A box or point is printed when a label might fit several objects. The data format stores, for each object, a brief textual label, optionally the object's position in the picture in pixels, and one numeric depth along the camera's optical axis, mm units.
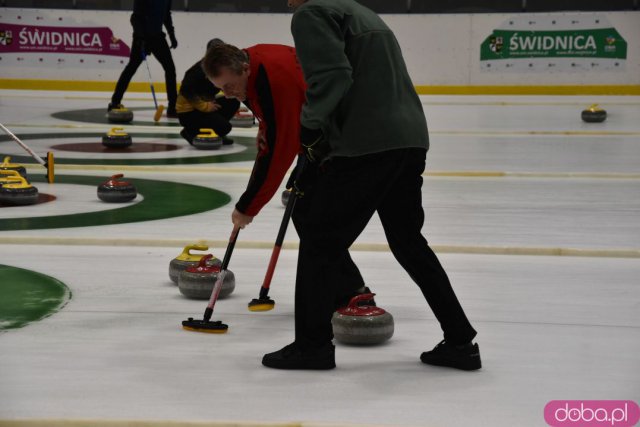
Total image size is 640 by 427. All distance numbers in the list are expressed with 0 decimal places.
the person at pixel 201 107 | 14419
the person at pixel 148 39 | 19740
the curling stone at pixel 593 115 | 20408
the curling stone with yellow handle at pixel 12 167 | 10971
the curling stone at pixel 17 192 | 10135
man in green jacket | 4961
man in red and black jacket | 5410
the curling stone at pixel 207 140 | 15444
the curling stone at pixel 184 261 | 7060
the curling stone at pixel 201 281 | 6737
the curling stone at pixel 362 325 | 5745
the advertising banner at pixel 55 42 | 26512
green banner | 26581
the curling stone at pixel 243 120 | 19360
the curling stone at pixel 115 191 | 10388
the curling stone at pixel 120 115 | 19256
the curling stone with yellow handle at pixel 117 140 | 15133
